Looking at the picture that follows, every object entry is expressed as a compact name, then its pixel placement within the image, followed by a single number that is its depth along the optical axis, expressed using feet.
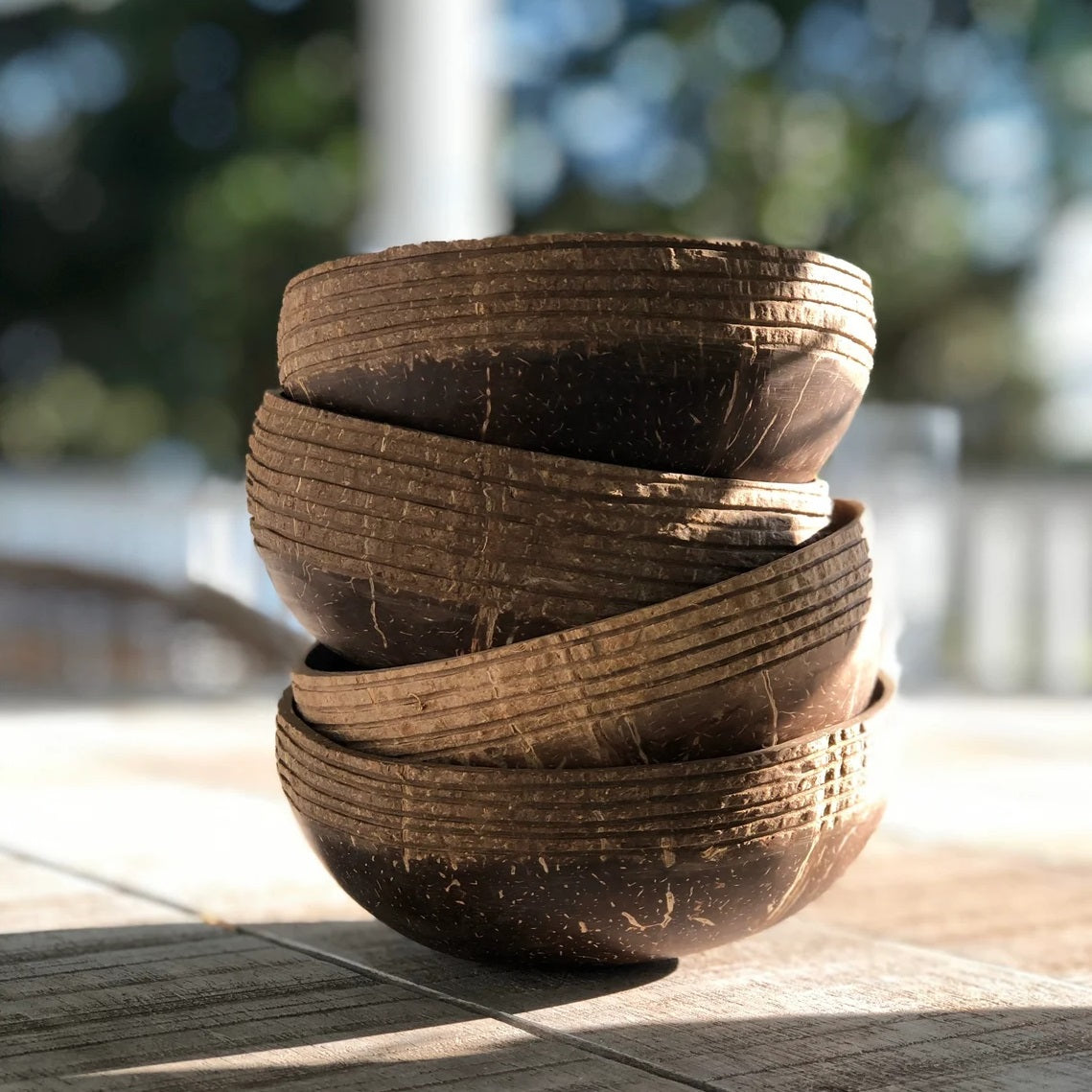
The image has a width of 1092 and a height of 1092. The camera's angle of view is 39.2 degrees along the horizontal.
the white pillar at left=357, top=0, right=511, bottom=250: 4.14
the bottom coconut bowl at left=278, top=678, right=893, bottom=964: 1.02
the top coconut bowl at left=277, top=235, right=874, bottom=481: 0.99
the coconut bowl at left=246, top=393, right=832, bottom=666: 0.99
